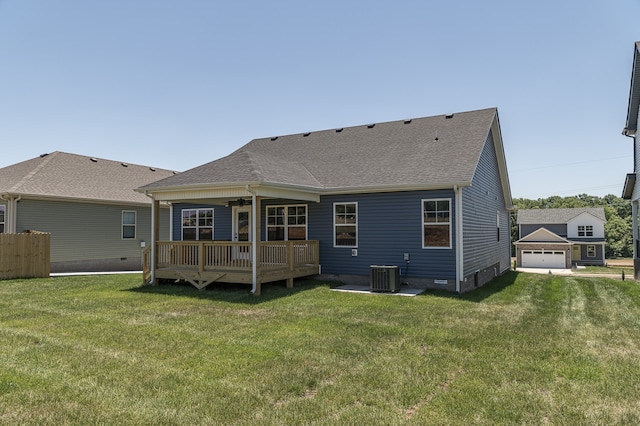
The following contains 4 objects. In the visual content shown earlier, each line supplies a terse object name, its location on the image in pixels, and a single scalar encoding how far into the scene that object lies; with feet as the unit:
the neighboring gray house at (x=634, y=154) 49.52
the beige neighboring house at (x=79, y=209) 53.06
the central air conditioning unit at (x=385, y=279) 37.32
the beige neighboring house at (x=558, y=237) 140.46
